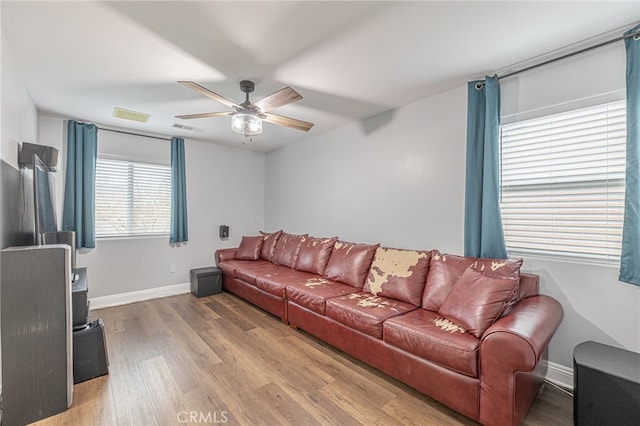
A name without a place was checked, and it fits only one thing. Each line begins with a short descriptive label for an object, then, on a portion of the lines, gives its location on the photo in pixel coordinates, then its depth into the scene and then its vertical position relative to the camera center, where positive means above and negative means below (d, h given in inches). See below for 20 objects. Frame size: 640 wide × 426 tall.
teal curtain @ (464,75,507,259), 95.6 +12.9
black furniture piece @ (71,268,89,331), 90.2 -32.0
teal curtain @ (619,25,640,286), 71.7 +10.4
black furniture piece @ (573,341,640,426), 57.2 -37.5
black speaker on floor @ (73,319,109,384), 87.4 -45.9
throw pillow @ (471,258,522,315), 85.9 -17.7
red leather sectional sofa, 64.6 -33.7
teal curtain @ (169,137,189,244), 177.9 +10.3
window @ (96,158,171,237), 158.6 +6.3
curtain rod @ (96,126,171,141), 157.8 +44.4
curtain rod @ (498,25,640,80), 72.3 +46.9
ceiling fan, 91.0 +35.7
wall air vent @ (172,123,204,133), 157.3 +46.8
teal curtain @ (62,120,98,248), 143.3 +13.1
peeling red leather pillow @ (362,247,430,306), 102.9 -25.0
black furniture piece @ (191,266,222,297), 171.6 -44.9
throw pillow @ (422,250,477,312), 94.7 -23.0
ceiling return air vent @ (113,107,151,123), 133.8 +46.7
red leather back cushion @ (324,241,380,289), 125.0 -24.8
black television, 89.3 +2.6
